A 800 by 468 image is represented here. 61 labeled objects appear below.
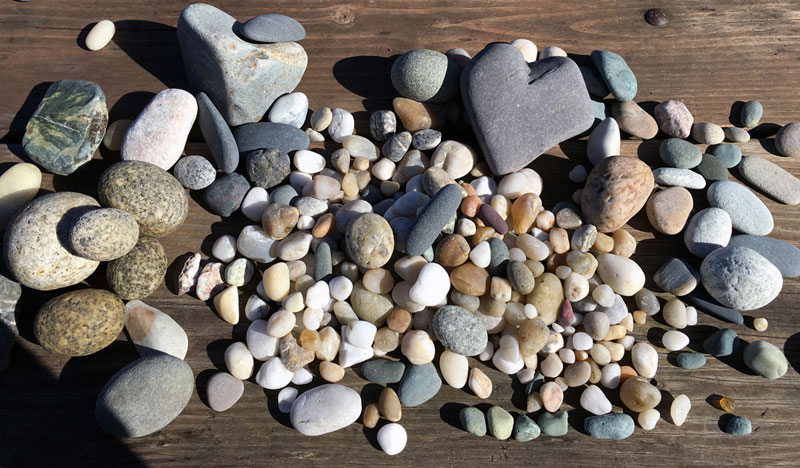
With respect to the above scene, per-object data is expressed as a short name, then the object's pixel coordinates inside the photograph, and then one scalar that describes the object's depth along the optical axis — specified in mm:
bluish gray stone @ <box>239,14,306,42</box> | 306
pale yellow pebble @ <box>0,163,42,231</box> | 293
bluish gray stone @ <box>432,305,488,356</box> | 272
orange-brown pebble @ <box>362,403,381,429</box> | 268
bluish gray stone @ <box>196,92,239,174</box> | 299
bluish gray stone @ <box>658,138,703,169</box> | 317
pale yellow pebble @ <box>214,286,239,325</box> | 285
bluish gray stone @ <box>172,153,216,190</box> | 306
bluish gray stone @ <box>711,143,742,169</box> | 324
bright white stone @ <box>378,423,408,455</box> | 262
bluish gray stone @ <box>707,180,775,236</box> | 308
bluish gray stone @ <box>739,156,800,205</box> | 318
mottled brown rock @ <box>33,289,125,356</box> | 264
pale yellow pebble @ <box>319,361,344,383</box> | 276
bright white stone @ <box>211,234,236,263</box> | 298
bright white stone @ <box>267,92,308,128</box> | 324
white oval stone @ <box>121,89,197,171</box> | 302
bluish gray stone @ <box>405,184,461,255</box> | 278
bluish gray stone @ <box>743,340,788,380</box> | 277
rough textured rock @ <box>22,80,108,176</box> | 301
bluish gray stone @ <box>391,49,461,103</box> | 319
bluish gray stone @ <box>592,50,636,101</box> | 328
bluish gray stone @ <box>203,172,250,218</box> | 304
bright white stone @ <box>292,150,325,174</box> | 314
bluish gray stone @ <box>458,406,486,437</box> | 266
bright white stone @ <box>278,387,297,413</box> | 272
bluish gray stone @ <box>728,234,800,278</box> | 298
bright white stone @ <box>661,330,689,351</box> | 282
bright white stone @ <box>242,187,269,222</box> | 306
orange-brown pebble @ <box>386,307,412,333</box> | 281
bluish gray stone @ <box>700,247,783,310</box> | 281
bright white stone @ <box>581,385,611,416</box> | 270
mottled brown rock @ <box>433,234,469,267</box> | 287
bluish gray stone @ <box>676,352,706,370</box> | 280
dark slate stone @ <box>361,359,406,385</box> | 276
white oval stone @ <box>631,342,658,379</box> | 278
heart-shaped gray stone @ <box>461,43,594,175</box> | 304
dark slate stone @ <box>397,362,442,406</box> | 272
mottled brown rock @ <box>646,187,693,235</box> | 304
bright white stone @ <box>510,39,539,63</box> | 341
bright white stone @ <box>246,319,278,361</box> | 278
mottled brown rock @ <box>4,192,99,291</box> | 263
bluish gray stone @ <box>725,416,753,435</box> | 268
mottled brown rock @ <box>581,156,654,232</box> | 291
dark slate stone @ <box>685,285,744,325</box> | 289
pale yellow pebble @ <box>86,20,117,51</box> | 345
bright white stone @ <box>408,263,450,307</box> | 276
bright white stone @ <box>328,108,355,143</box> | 325
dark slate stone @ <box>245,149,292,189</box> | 308
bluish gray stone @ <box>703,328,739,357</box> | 281
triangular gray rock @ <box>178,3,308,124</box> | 302
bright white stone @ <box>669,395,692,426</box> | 270
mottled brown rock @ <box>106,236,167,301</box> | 278
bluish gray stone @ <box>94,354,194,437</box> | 256
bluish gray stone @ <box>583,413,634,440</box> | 266
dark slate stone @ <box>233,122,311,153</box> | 314
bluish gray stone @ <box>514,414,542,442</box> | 266
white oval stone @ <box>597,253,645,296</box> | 289
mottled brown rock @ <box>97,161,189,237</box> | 276
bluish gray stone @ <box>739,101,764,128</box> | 333
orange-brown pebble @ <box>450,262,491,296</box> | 283
